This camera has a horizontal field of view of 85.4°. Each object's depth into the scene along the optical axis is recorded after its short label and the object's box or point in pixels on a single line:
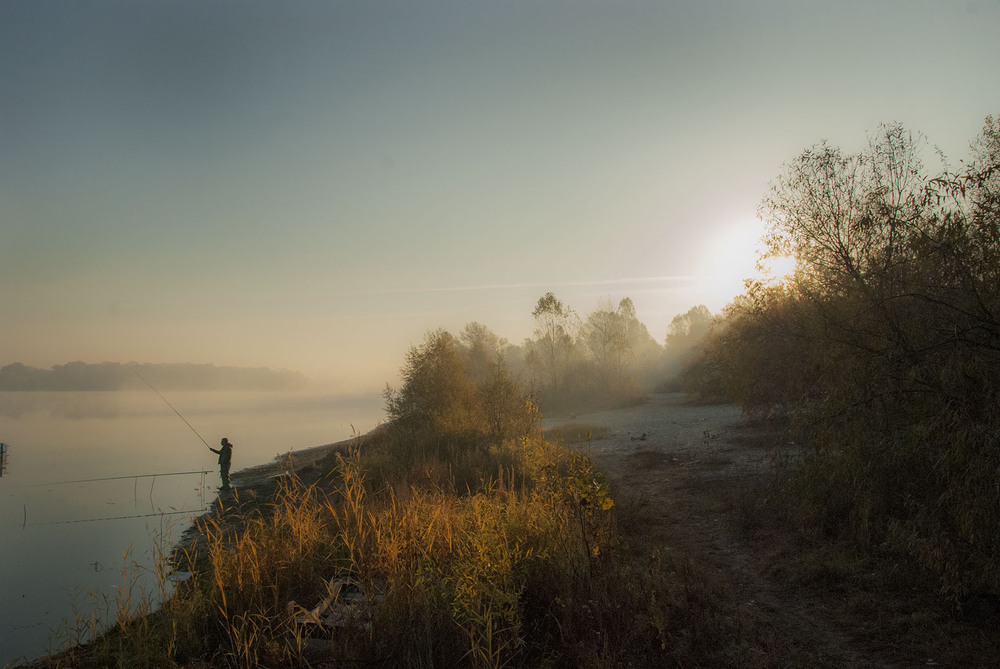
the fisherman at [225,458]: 19.80
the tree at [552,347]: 55.19
